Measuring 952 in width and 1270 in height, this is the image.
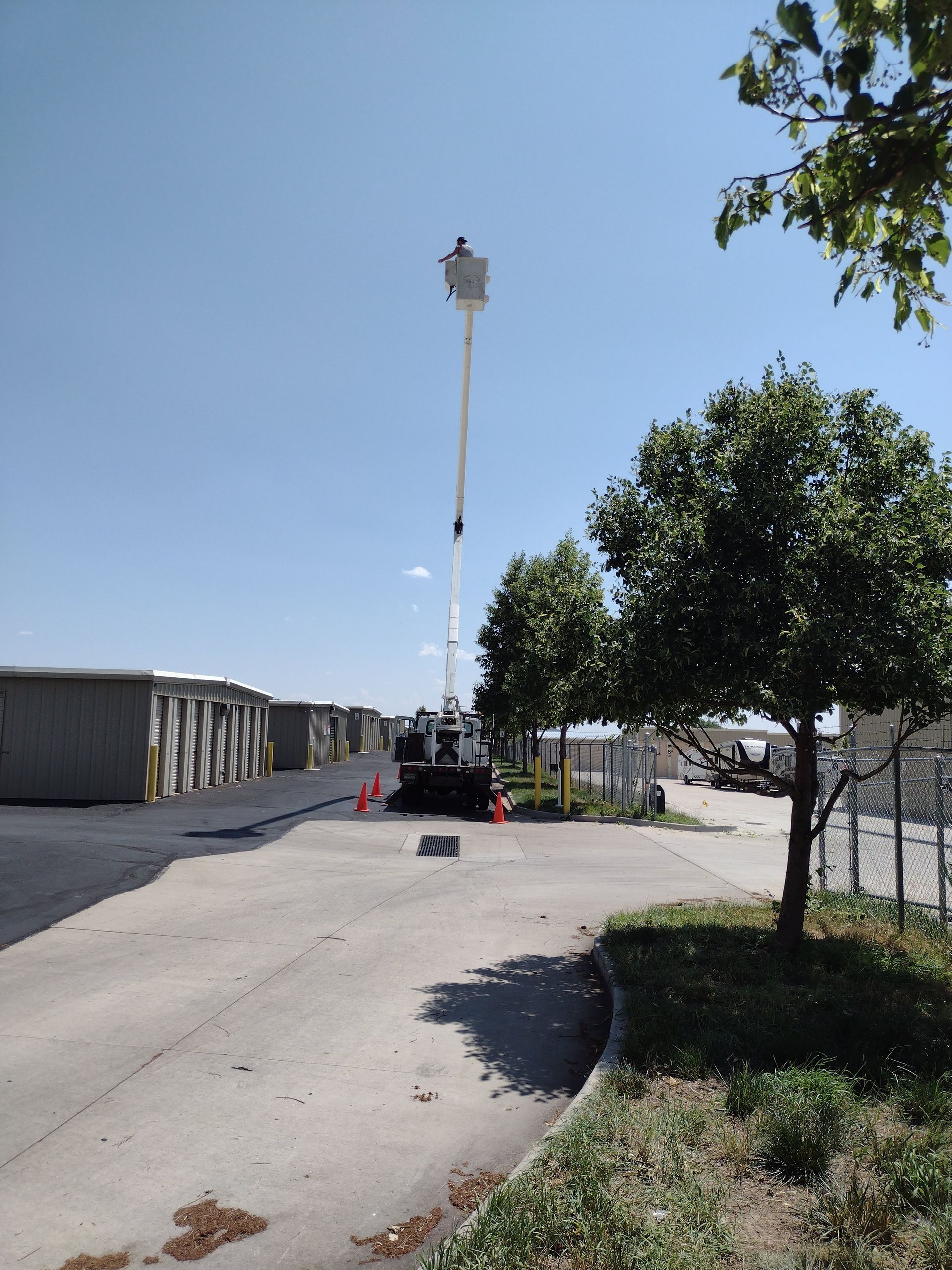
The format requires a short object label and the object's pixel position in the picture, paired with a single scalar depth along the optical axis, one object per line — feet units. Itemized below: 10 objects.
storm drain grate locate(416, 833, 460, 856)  50.80
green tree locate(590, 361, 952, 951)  21.89
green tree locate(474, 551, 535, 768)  106.93
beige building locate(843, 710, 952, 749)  82.23
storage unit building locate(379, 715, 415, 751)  264.31
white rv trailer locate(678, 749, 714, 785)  148.56
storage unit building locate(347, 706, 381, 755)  204.03
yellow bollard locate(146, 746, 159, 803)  70.33
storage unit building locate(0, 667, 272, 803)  69.36
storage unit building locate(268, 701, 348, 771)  128.36
